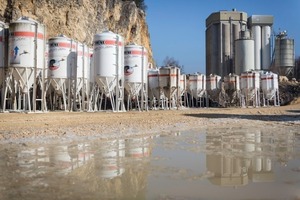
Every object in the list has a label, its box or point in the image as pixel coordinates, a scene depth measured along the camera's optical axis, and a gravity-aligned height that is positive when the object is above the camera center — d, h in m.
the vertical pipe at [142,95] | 31.34 +0.33
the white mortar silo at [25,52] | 21.44 +2.74
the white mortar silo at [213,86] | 54.10 +1.95
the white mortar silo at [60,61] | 26.39 +2.72
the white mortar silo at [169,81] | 38.84 +1.94
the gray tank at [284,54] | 73.88 +9.16
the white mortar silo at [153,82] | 39.60 +1.84
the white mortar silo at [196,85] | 51.69 +2.00
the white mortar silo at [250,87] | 54.19 +1.83
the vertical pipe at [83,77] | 28.03 +1.64
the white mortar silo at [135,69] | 30.47 +2.50
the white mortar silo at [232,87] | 54.19 +1.81
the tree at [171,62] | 99.34 +10.09
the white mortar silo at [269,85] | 56.34 +2.21
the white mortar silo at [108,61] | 26.33 +2.72
